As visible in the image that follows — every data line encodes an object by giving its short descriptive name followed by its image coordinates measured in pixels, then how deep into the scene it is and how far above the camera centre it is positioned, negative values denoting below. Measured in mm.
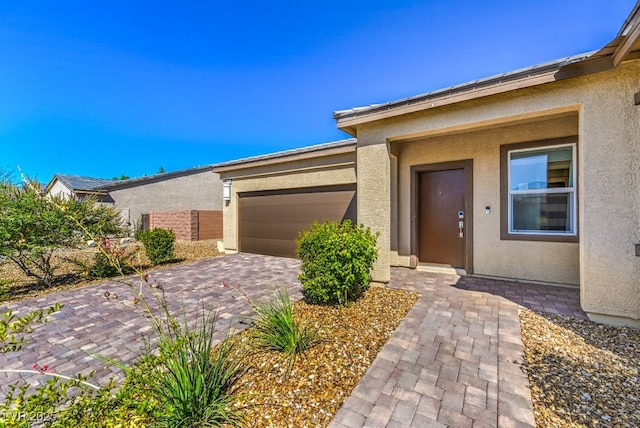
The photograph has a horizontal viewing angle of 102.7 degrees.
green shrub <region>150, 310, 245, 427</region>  2045 -1481
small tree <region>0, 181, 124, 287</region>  5902 -319
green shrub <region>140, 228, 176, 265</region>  8477 -985
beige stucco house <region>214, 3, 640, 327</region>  3551 +810
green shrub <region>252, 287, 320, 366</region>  3023 -1473
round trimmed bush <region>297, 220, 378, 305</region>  4301 -847
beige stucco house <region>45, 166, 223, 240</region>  15117 +1039
